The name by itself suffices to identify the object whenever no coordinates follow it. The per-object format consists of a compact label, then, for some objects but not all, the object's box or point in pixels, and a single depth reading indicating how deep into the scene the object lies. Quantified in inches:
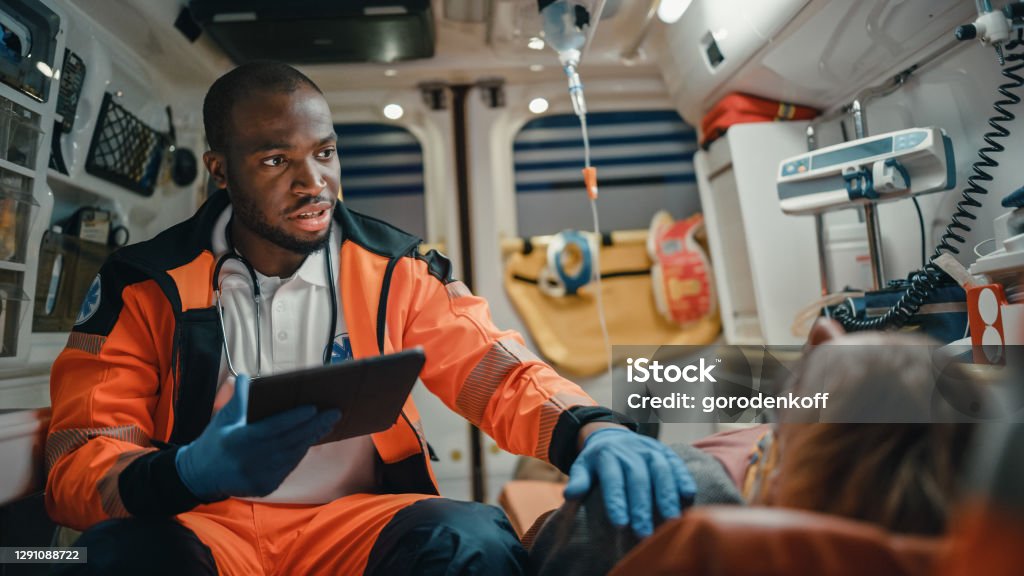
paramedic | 33.8
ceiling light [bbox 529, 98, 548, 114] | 90.9
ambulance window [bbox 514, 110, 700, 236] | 90.1
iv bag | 62.2
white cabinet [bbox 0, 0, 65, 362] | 47.1
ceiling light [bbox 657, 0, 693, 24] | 65.5
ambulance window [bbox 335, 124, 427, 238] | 88.0
